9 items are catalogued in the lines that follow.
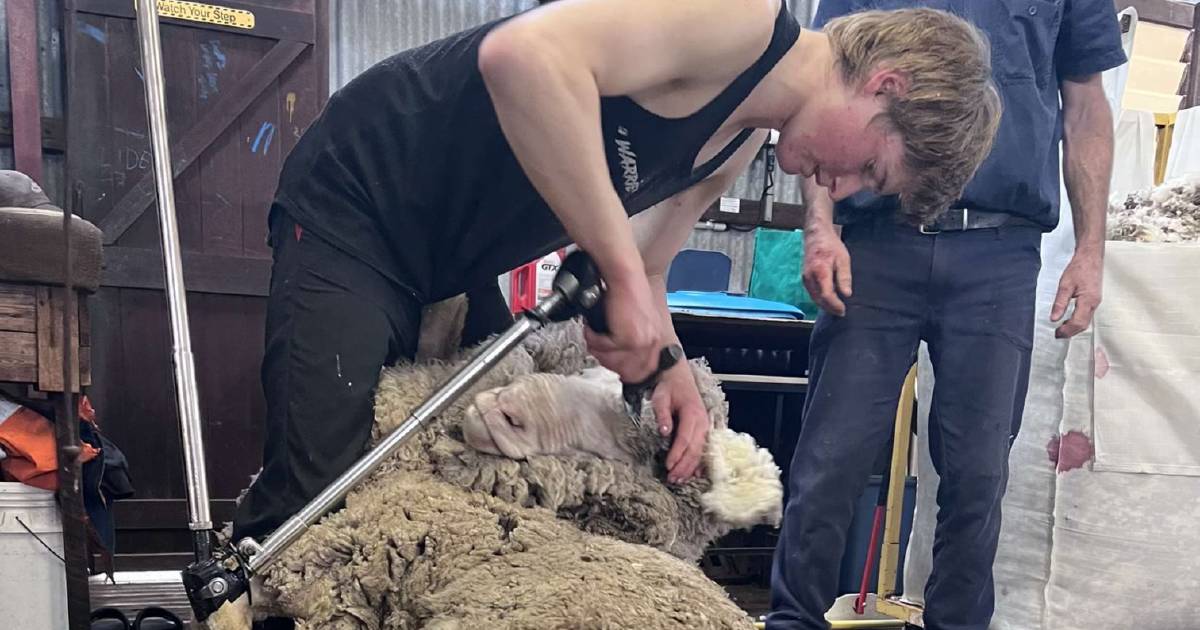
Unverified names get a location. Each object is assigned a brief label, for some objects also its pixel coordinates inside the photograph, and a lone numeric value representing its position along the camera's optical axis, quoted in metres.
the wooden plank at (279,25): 2.10
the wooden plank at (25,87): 2.09
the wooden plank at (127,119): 2.02
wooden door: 2.03
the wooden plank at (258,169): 2.13
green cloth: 2.38
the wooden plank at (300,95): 2.15
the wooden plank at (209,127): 2.04
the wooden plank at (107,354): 2.07
